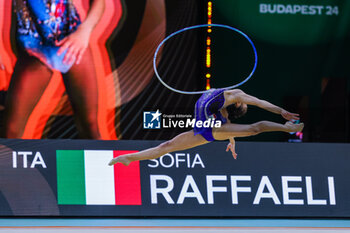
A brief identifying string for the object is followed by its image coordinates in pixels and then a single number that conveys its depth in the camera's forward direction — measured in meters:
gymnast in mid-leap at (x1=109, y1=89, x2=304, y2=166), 16.36
